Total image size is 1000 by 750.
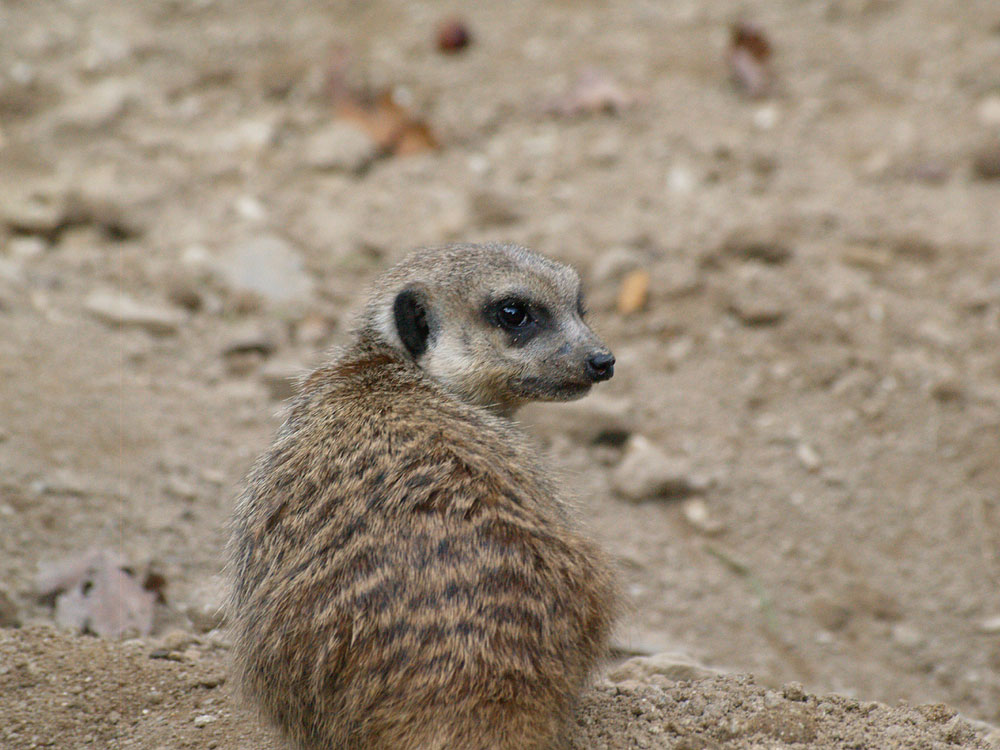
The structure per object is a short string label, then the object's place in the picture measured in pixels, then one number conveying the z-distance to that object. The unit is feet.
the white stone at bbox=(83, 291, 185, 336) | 36.29
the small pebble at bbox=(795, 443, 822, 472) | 33.04
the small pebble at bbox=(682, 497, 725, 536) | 31.73
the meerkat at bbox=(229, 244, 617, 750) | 15.75
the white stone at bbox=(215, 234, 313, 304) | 38.58
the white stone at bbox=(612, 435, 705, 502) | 32.27
